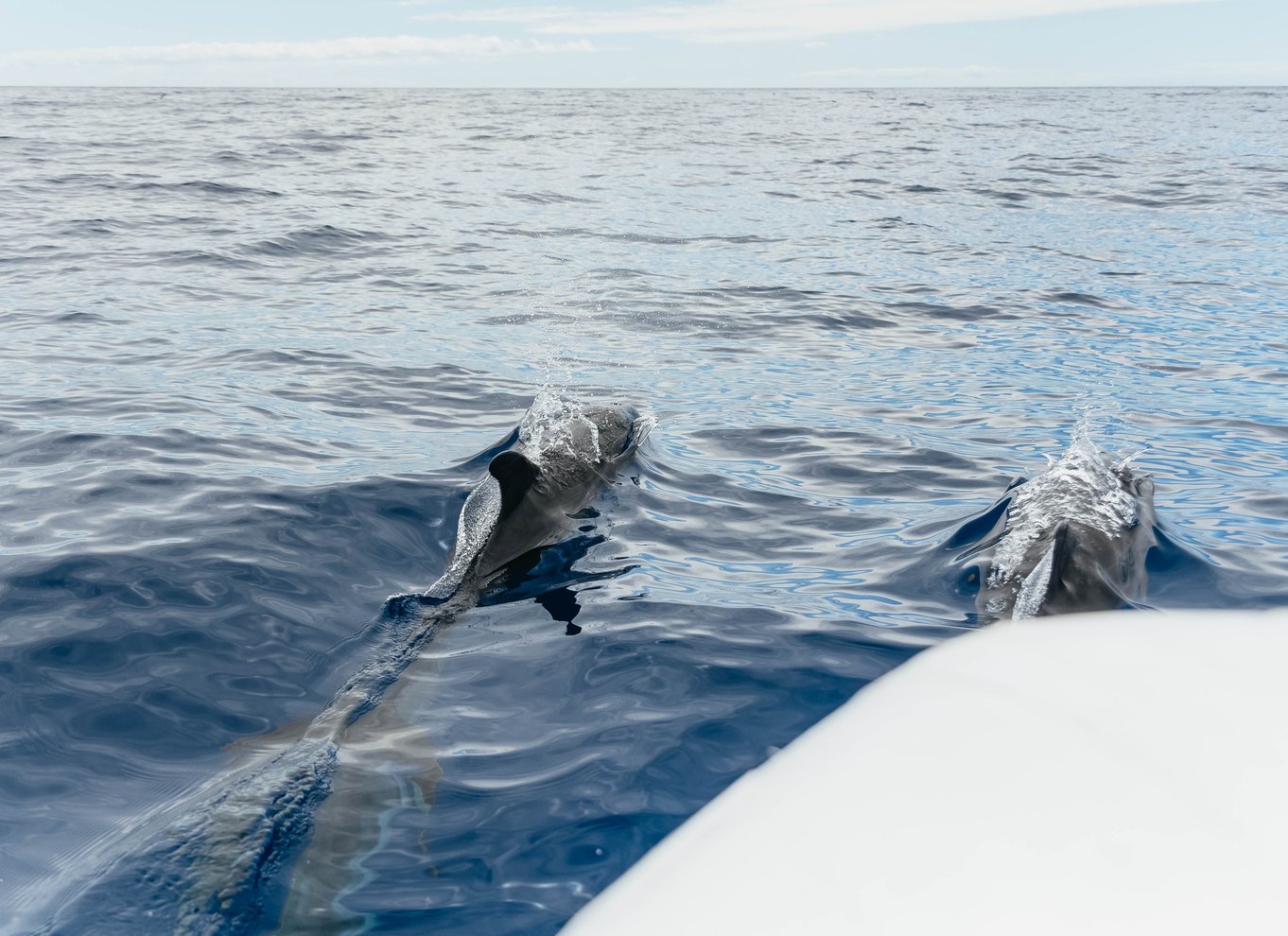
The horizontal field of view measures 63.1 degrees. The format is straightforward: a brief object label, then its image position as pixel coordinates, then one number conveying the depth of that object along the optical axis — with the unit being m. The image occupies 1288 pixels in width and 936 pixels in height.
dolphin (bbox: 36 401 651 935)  3.31
